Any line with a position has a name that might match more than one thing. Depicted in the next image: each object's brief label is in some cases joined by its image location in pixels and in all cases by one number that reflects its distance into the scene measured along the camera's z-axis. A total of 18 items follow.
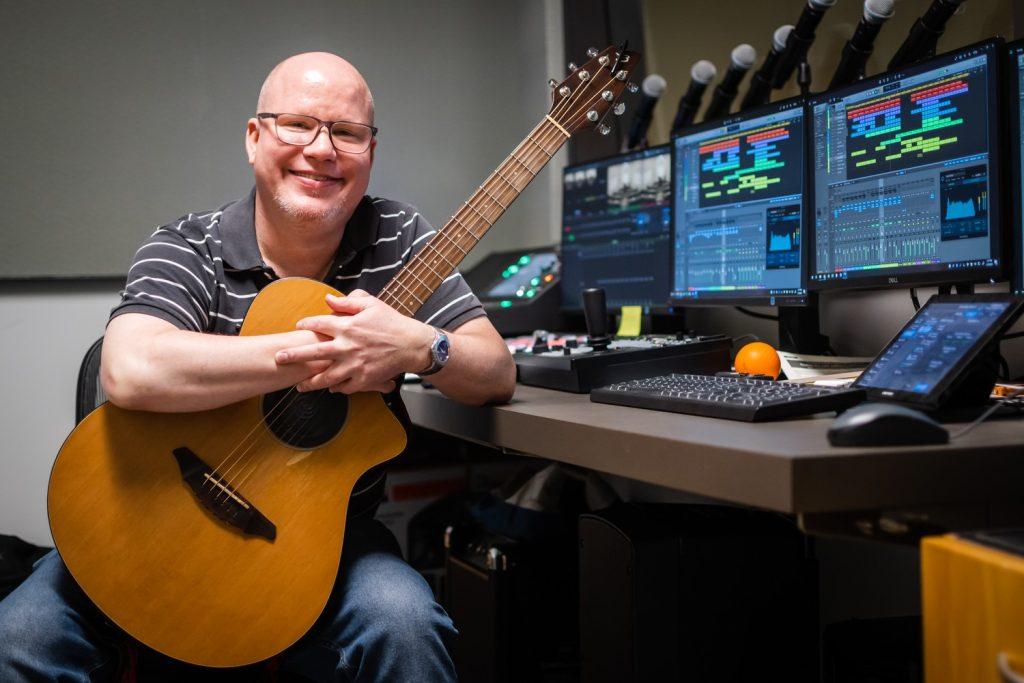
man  1.21
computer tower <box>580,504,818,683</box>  1.35
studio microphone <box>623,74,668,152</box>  2.28
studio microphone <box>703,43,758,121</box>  2.03
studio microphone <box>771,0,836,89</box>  1.80
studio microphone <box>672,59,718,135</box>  2.11
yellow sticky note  2.09
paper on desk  1.49
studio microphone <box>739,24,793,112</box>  1.92
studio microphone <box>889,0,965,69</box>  1.57
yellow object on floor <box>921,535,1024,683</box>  0.73
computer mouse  0.85
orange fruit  1.51
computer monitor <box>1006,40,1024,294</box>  1.25
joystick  1.68
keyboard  1.07
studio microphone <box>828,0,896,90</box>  1.69
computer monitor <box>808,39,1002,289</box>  1.29
